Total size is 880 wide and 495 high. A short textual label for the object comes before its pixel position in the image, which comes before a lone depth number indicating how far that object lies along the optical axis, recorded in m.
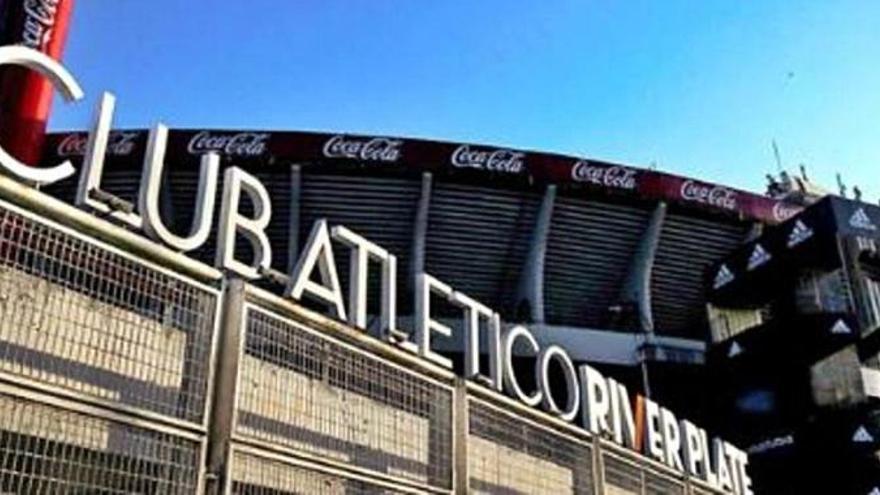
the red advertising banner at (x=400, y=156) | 31.39
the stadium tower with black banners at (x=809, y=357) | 24.98
